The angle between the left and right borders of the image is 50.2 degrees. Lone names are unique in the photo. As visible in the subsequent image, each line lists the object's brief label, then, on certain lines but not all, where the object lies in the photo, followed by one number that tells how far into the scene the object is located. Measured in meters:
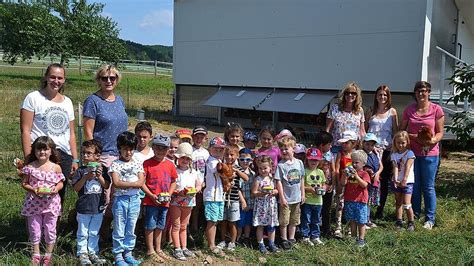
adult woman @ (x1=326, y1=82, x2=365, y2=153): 5.75
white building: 11.64
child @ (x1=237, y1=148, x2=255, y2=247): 5.08
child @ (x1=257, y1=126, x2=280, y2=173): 5.29
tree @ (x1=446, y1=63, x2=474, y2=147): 7.98
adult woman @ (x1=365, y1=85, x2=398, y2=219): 5.98
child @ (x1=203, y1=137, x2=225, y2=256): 4.91
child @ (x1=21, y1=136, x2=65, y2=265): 4.22
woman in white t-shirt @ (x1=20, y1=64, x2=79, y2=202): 4.27
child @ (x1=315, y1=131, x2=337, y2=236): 5.42
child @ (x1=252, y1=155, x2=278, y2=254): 5.04
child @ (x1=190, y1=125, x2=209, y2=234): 5.05
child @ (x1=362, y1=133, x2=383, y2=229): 5.67
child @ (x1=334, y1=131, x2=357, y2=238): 5.46
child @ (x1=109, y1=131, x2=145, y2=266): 4.32
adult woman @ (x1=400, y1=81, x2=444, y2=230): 5.99
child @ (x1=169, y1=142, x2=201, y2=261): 4.71
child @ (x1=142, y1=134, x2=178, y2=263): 4.50
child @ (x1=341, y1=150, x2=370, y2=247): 5.29
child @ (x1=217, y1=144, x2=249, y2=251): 4.98
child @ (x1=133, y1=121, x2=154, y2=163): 4.58
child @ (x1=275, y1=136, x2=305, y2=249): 5.10
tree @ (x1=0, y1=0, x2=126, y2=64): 28.91
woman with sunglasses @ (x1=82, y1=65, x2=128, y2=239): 4.46
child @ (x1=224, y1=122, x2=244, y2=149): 5.07
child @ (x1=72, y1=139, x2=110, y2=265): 4.31
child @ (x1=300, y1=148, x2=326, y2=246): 5.27
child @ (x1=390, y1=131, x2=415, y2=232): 5.86
